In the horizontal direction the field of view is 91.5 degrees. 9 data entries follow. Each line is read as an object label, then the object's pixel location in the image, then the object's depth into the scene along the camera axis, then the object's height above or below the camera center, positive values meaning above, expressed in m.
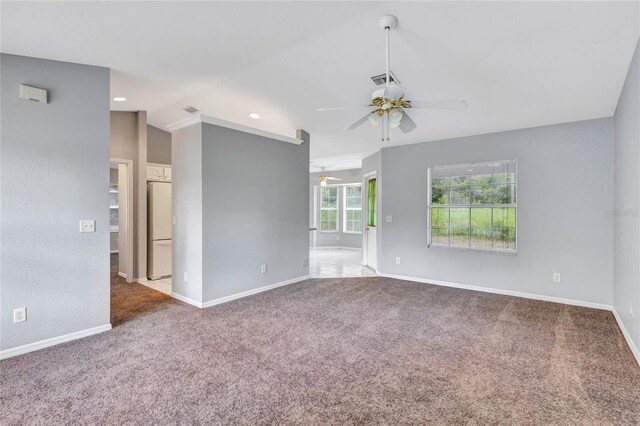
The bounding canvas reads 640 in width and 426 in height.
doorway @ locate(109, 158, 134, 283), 5.43 -0.10
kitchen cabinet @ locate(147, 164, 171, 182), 5.69 +0.76
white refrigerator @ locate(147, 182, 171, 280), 5.57 -0.28
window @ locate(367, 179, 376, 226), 7.22 +0.25
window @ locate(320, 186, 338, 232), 10.39 +0.16
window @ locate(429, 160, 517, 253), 4.75 +0.13
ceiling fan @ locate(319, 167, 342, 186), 9.15 +1.00
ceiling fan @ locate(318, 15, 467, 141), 2.50 +0.91
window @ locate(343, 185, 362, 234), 10.00 +0.15
